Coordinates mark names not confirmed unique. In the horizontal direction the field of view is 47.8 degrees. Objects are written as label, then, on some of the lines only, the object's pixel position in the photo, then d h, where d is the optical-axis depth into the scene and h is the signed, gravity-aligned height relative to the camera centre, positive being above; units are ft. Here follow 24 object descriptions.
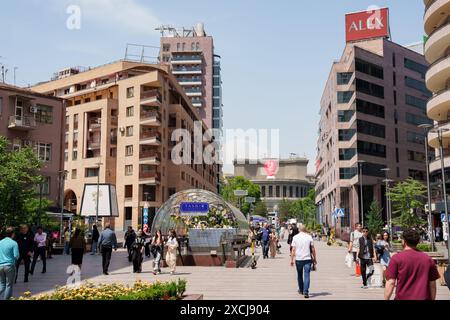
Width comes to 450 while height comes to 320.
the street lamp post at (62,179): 154.10 +13.94
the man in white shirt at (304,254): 42.16 -2.64
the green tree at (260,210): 426.43 +10.70
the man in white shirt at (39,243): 63.56 -2.27
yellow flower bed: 29.60 -4.16
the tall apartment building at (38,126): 145.07 +28.90
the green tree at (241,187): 352.08 +25.91
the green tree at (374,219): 159.80 +0.85
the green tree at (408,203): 151.94 +6.19
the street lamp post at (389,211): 147.89 +3.53
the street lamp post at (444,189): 82.55 +5.57
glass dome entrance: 83.82 +1.73
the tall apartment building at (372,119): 220.64 +46.58
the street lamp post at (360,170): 200.34 +20.64
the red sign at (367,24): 247.70 +97.18
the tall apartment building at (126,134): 205.77 +38.19
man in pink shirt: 20.83 -2.26
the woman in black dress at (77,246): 55.42 -2.33
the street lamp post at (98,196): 126.21 +6.88
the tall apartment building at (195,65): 361.71 +112.75
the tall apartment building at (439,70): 127.75 +38.57
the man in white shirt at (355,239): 54.75 -1.86
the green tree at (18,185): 106.22 +9.08
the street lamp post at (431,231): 95.55 -2.01
